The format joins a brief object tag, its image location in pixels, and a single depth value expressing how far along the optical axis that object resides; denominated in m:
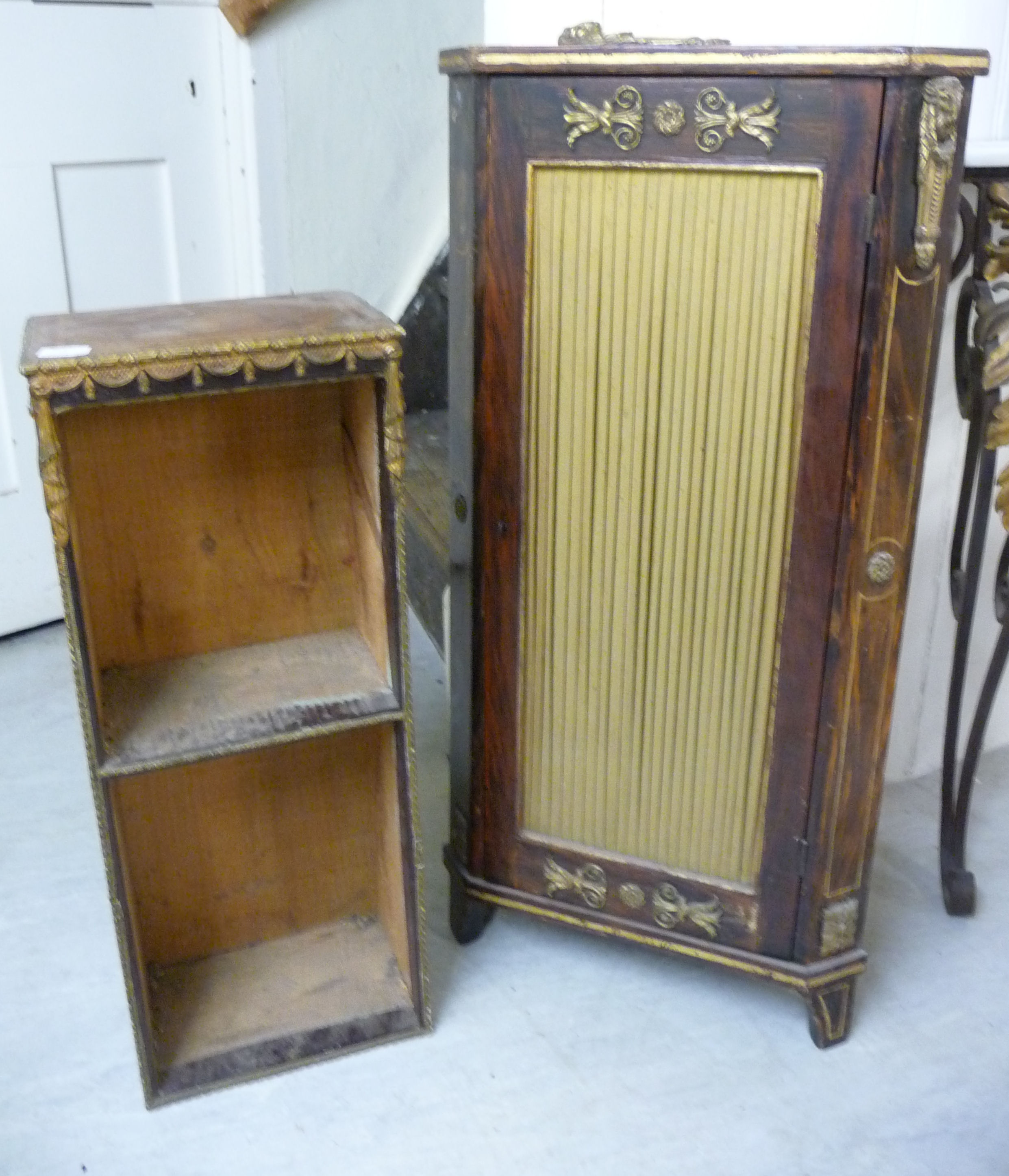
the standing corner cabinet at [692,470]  1.20
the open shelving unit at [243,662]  1.24
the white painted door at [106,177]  2.27
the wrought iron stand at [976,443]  1.51
